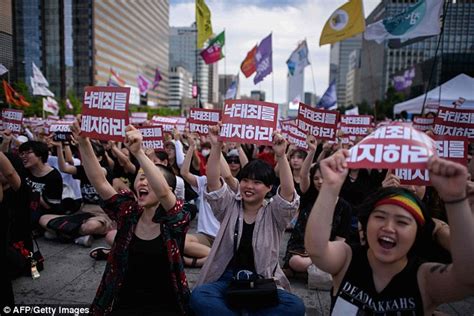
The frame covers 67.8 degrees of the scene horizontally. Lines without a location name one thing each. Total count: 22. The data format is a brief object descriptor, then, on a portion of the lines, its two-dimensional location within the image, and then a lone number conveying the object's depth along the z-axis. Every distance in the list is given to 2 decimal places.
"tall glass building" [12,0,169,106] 50.88
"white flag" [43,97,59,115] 16.59
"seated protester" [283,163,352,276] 4.11
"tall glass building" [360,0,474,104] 52.06
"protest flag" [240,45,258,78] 15.72
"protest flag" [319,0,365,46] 8.63
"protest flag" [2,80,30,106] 13.07
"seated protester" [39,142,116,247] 5.19
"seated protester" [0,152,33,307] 2.75
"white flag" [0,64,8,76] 7.07
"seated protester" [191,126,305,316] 2.85
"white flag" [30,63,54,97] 16.19
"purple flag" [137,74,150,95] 23.52
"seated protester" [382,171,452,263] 2.51
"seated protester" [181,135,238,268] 4.55
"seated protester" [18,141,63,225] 5.08
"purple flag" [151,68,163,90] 25.14
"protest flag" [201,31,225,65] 14.92
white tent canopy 11.48
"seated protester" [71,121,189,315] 2.60
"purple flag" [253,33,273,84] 14.57
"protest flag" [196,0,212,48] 12.49
